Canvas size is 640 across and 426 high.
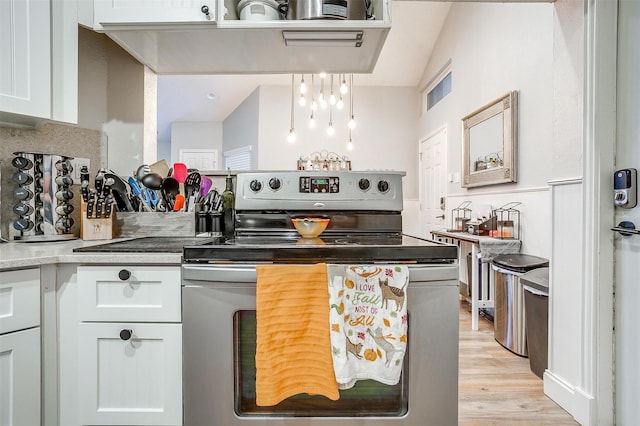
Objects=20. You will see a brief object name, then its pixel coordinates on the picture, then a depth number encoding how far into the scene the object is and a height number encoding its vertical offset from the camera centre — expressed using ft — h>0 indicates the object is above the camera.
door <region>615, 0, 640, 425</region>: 4.64 -0.47
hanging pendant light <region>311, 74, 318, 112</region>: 18.37 +5.68
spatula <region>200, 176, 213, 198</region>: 5.78 +0.41
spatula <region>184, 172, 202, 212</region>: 5.62 +0.34
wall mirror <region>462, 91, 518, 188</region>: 10.03 +2.12
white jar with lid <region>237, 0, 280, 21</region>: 4.90 +2.71
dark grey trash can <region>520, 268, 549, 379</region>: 6.53 -1.96
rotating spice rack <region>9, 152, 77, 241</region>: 4.79 +0.19
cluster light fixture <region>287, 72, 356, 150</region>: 19.47 +6.32
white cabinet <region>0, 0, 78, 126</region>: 4.33 +1.88
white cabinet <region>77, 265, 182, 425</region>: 3.76 -1.38
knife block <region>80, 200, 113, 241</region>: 4.98 -0.23
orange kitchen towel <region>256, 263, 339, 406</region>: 3.54 -1.21
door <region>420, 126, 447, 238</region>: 15.94 +1.41
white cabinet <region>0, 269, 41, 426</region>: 3.50 -1.35
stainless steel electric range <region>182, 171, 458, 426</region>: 3.71 -1.35
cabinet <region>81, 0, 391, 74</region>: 4.74 +2.46
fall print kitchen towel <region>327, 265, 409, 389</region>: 3.52 -1.09
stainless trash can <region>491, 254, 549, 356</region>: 7.75 -1.99
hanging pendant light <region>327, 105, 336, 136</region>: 19.74 +5.30
